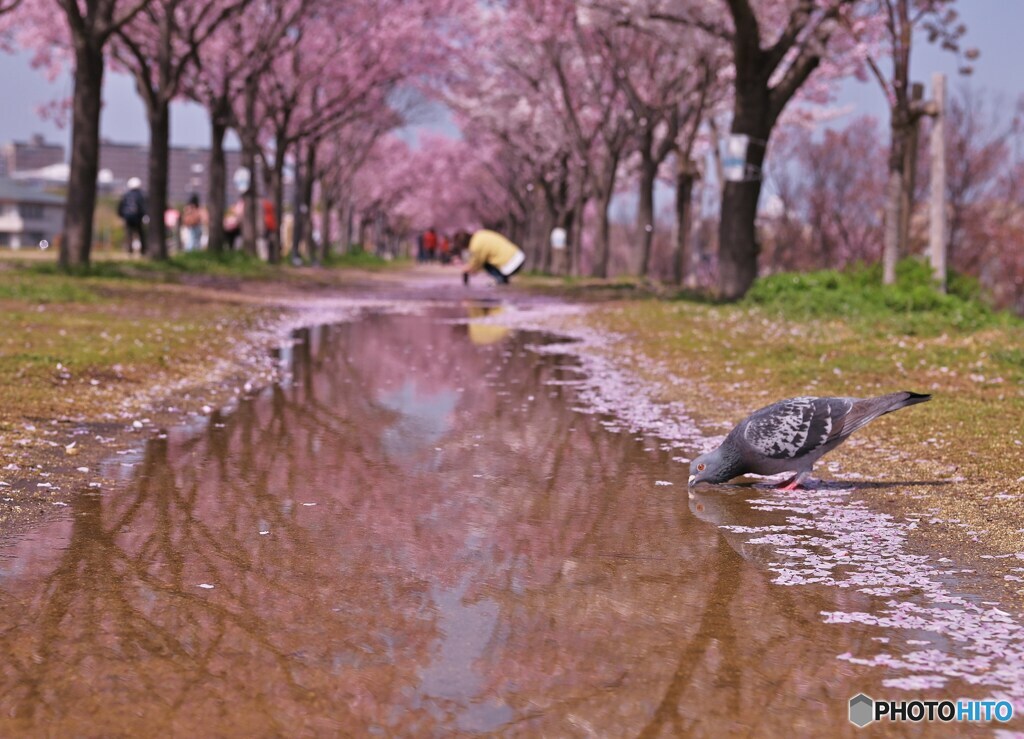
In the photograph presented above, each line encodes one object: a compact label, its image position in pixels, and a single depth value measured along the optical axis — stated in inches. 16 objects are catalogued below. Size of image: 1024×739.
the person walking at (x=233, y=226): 1707.7
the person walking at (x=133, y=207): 1348.1
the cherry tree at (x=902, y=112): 821.9
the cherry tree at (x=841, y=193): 2103.8
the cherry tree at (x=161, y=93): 1074.1
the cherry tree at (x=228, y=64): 1314.0
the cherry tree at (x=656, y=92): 1354.6
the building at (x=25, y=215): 4581.7
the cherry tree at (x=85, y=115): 872.9
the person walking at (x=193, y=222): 1658.5
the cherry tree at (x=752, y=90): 831.7
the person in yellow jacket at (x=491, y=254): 1186.0
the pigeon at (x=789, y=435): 242.5
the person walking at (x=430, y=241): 3169.3
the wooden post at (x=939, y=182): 768.9
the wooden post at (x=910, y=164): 823.7
